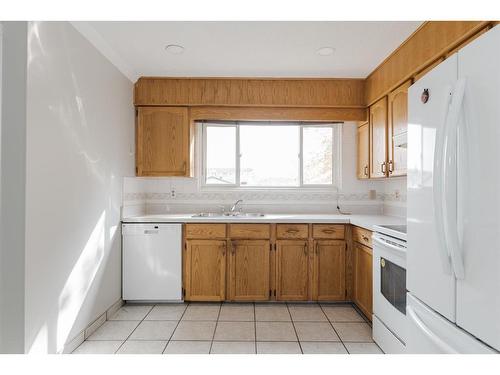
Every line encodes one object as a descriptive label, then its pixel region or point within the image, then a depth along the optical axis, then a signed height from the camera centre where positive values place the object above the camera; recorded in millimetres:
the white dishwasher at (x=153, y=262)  2938 -731
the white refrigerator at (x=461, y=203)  841 -45
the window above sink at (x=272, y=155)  3635 +419
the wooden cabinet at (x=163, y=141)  3238 +526
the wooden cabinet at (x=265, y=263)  2955 -745
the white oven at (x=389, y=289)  1834 -684
